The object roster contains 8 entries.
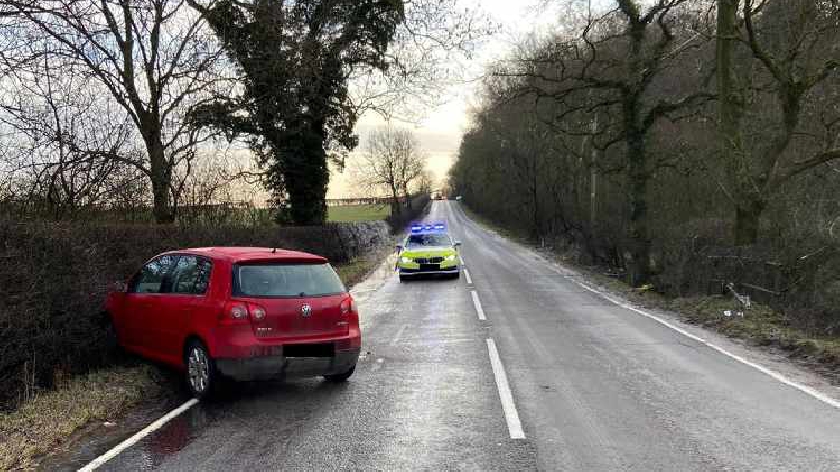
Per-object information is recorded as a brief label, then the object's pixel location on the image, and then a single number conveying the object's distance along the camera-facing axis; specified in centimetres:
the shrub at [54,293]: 652
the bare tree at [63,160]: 1055
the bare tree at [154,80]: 1241
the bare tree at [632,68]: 1864
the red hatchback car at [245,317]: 657
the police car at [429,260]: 2131
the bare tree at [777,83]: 1552
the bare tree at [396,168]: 8475
